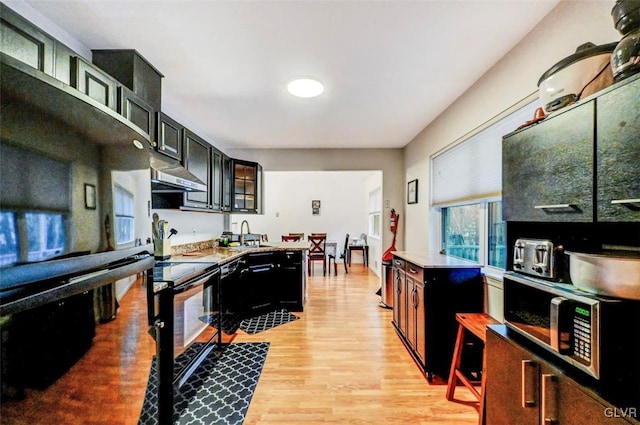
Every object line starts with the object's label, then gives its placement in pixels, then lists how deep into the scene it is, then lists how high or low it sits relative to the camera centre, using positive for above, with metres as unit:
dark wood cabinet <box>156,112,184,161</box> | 2.15 +0.70
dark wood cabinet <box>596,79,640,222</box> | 0.77 +0.19
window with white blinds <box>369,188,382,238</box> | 6.26 +0.09
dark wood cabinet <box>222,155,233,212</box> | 3.67 +0.51
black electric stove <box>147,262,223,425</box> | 1.21 -0.66
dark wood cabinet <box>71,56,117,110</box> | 1.37 +0.76
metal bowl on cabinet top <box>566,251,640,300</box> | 0.77 -0.18
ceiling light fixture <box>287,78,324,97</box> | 2.23 +1.13
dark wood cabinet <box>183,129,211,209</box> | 2.68 +0.59
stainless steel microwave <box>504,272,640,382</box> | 0.80 -0.38
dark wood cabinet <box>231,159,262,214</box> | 3.99 +0.48
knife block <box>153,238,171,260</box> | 2.51 -0.31
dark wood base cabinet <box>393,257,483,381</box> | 2.14 -0.74
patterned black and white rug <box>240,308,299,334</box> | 3.11 -1.31
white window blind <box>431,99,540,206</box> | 1.93 +0.48
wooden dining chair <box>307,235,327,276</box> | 5.88 -0.75
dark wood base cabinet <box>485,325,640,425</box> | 0.82 -0.66
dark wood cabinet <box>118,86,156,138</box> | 1.68 +0.74
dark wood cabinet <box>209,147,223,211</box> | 3.32 +0.48
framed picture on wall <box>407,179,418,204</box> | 3.74 +0.36
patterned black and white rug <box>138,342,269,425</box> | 1.74 -1.31
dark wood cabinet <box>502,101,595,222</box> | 0.92 +0.19
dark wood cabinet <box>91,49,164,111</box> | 1.82 +1.05
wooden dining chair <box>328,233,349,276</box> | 6.19 -1.01
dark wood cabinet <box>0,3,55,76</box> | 1.08 +0.77
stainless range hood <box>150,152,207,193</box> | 1.81 +0.30
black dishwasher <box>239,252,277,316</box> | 3.34 -0.87
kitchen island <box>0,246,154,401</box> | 0.53 -0.23
